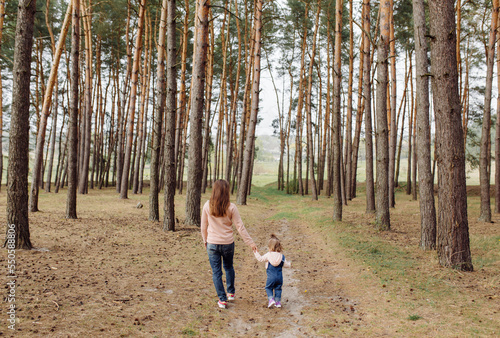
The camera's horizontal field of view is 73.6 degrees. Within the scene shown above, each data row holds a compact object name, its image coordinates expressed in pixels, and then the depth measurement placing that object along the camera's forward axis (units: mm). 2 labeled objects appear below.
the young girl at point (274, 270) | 4375
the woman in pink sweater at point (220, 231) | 4293
